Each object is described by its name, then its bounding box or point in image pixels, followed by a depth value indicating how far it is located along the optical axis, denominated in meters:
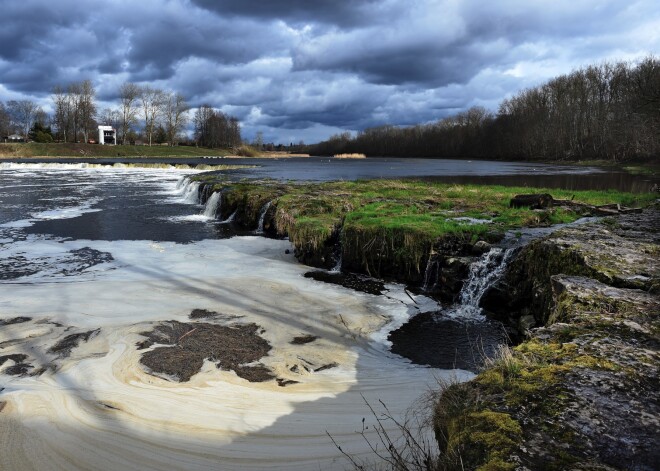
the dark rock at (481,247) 10.73
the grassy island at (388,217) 11.54
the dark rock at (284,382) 6.20
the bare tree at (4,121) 123.85
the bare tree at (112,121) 135.69
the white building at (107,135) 131.21
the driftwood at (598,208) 14.88
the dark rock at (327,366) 6.72
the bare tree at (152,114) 126.56
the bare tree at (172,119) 131.25
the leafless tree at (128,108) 121.50
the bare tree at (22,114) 129.12
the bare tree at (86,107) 115.62
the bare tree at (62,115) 117.50
